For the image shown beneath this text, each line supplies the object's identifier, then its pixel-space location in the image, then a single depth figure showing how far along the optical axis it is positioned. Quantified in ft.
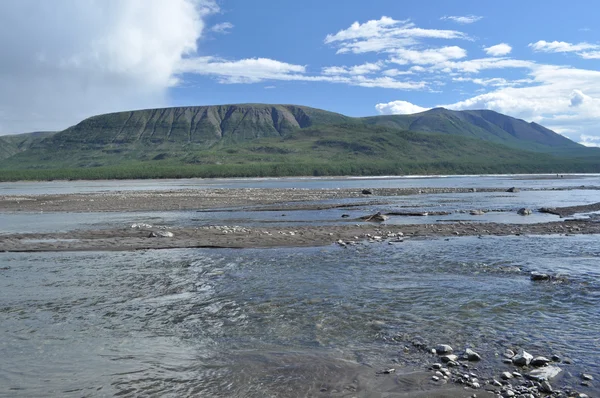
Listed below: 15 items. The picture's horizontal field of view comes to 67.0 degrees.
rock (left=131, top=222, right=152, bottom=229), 112.88
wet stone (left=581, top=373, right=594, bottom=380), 31.36
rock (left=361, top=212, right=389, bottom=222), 130.00
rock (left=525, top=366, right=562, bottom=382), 31.09
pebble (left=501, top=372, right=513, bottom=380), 31.32
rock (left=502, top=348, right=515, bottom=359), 35.05
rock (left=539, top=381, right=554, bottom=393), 29.38
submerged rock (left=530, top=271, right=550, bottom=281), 59.06
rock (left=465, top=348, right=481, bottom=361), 34.63
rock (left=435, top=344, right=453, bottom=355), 36.14
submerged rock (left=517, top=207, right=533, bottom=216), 143.43
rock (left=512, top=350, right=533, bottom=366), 33.38
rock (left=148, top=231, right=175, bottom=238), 101.30
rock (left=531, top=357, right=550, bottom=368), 33.42
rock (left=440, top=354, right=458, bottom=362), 34.58
